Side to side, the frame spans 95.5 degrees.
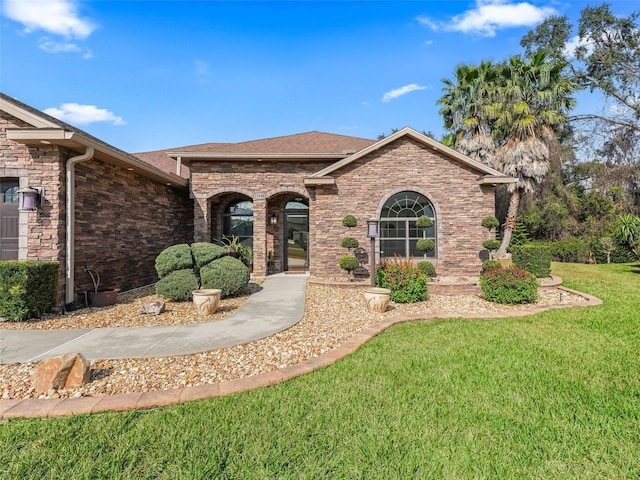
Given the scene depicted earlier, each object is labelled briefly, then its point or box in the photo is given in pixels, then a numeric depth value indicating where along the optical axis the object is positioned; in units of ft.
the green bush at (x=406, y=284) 24.18
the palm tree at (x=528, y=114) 50.49
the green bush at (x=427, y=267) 31.09
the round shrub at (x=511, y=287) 23.31
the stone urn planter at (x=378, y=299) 21.20
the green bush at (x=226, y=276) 24.20
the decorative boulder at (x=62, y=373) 10.26
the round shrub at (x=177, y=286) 23.00
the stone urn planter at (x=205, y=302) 19.57
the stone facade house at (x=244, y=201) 20.95
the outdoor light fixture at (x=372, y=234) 26.50
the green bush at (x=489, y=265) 30.09
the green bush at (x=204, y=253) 25.30
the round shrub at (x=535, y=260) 32.58
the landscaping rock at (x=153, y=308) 20.10
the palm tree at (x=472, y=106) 53.98
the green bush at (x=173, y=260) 23.96
